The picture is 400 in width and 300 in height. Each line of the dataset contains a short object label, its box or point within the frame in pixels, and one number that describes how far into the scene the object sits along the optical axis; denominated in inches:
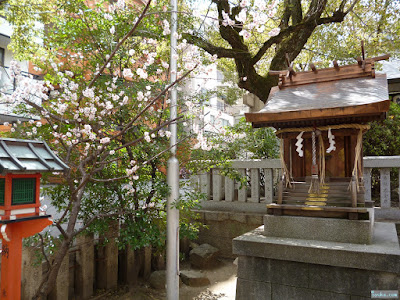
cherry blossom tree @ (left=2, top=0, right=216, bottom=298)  202.4
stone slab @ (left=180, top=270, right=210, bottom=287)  253.8
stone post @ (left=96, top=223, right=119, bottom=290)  229.0
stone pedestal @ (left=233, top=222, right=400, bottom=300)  145.4
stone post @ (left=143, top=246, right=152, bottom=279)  260.7
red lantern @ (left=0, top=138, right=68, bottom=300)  106.9
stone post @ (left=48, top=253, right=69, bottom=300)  189.2
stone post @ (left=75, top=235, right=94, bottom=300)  212.5
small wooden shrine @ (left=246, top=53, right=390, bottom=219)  168.7
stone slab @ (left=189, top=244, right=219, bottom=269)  283.6
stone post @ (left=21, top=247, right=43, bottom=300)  175.3
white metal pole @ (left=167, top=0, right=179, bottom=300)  202.2
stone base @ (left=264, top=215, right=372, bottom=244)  162.6
